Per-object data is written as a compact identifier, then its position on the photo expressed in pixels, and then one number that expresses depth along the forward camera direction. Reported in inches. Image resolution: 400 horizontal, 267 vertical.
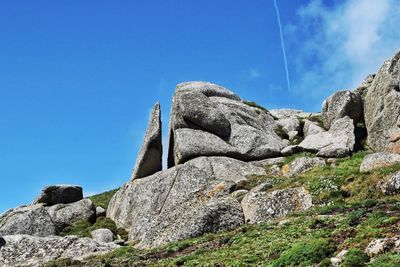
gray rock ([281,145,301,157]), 2684.5
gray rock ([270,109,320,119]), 3545.8
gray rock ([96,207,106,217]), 2832.2
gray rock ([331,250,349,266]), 943.2
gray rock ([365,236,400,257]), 931.3
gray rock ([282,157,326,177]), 2257.9
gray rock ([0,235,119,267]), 1786.4
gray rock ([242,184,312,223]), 1701.5
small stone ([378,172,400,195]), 1541.6
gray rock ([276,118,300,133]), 3095.2
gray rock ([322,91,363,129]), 2775.6
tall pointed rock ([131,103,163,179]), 2807.6
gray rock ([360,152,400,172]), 1782.7
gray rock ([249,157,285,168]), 2608.3
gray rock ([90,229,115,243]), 2157.5
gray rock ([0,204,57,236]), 2383.6
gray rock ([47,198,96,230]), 2682.1
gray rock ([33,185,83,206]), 2896.2
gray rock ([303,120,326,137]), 2923.2
